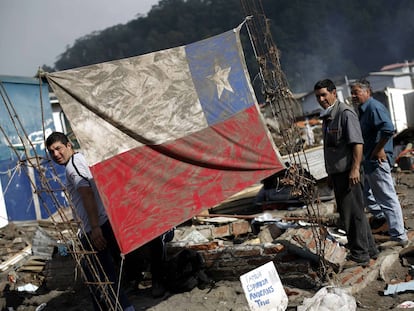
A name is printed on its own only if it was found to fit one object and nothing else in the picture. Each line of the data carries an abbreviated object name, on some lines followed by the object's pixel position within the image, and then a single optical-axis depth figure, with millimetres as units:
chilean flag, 3902
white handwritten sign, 4227
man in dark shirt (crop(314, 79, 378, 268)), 4887
